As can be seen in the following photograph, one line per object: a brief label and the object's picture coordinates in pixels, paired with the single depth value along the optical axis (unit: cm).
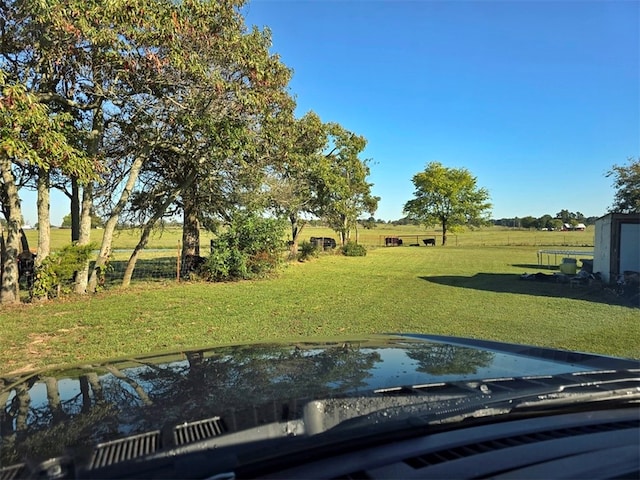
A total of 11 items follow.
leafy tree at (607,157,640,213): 2788
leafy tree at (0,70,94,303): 748
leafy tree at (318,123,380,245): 2662
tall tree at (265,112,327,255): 1680
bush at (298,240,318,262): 2800
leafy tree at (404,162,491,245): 5075
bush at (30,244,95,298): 1091
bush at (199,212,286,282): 1581
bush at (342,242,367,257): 3253
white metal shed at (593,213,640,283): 1411
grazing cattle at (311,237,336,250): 3412
